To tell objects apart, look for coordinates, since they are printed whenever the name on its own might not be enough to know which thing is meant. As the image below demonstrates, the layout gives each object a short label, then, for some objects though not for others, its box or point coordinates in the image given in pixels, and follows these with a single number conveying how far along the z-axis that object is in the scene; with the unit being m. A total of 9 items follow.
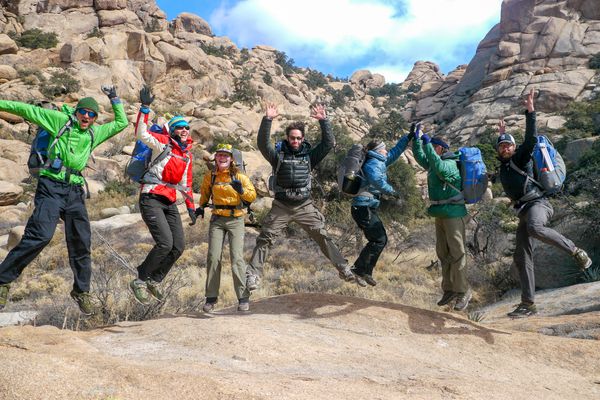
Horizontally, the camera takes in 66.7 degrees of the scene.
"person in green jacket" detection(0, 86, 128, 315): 4.00
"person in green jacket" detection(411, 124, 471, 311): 5.18
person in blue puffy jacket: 5.44
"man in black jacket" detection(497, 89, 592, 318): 4.85
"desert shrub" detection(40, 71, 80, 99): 27.88
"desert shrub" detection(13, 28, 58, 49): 33.44
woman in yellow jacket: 5.07
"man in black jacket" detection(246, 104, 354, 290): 5.20
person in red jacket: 4.79
